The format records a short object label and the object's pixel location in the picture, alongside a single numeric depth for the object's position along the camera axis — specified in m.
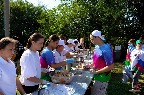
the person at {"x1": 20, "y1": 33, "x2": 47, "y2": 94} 1.52
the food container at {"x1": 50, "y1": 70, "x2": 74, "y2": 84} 1.79
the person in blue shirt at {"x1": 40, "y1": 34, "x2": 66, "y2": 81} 1.89
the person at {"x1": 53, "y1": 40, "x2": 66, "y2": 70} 2.27
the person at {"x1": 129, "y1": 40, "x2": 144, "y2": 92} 3.29
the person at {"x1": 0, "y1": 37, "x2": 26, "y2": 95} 1.32
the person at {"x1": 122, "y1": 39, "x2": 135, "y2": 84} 3.73
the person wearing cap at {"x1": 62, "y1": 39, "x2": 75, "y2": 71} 3.15
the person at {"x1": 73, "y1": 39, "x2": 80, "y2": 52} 4.31
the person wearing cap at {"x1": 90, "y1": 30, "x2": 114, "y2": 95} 1.83
